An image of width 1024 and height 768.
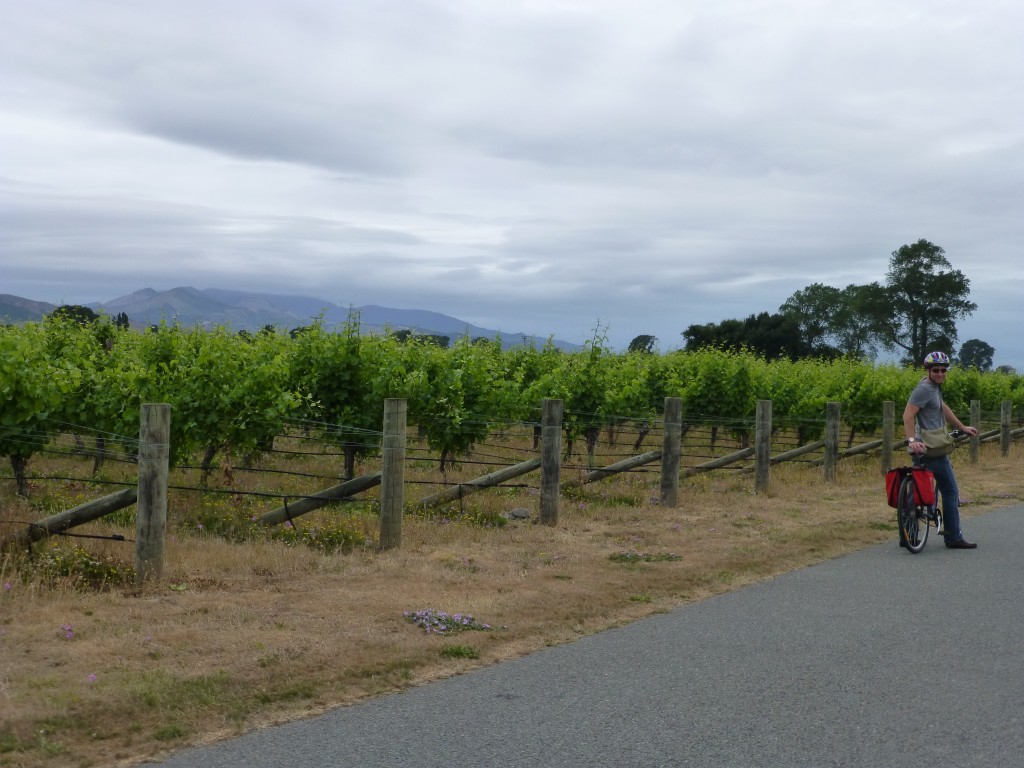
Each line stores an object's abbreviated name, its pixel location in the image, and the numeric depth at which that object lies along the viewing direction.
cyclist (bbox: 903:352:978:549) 10.77
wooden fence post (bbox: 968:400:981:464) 24.84
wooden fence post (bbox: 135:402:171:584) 7.83
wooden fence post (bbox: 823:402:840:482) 18.19
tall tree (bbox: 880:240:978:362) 87.88
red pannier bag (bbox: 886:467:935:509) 10.48
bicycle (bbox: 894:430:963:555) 10.50
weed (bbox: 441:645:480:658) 6.23
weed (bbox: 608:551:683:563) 9.84
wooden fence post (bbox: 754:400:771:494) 16.06
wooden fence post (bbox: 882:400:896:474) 19.83
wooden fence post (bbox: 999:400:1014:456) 26.50
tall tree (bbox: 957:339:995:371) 162.38
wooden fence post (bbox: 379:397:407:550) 9.73
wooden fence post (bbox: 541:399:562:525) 11.98
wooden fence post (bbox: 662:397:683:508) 14.23
